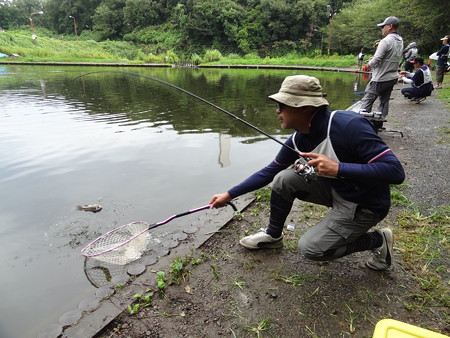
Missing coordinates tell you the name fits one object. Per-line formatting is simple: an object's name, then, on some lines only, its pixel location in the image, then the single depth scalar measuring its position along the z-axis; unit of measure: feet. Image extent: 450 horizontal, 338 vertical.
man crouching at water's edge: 6.26
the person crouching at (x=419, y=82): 27.22
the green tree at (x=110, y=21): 204.33
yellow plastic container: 3.99
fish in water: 13.23
